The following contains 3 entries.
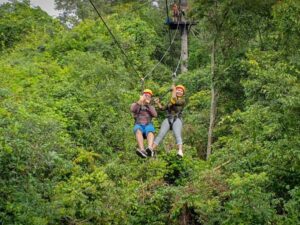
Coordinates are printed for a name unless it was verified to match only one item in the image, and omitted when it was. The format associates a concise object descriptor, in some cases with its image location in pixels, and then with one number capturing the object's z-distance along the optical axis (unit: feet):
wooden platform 135.63
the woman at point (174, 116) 64.03
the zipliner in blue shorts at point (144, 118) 61.98
